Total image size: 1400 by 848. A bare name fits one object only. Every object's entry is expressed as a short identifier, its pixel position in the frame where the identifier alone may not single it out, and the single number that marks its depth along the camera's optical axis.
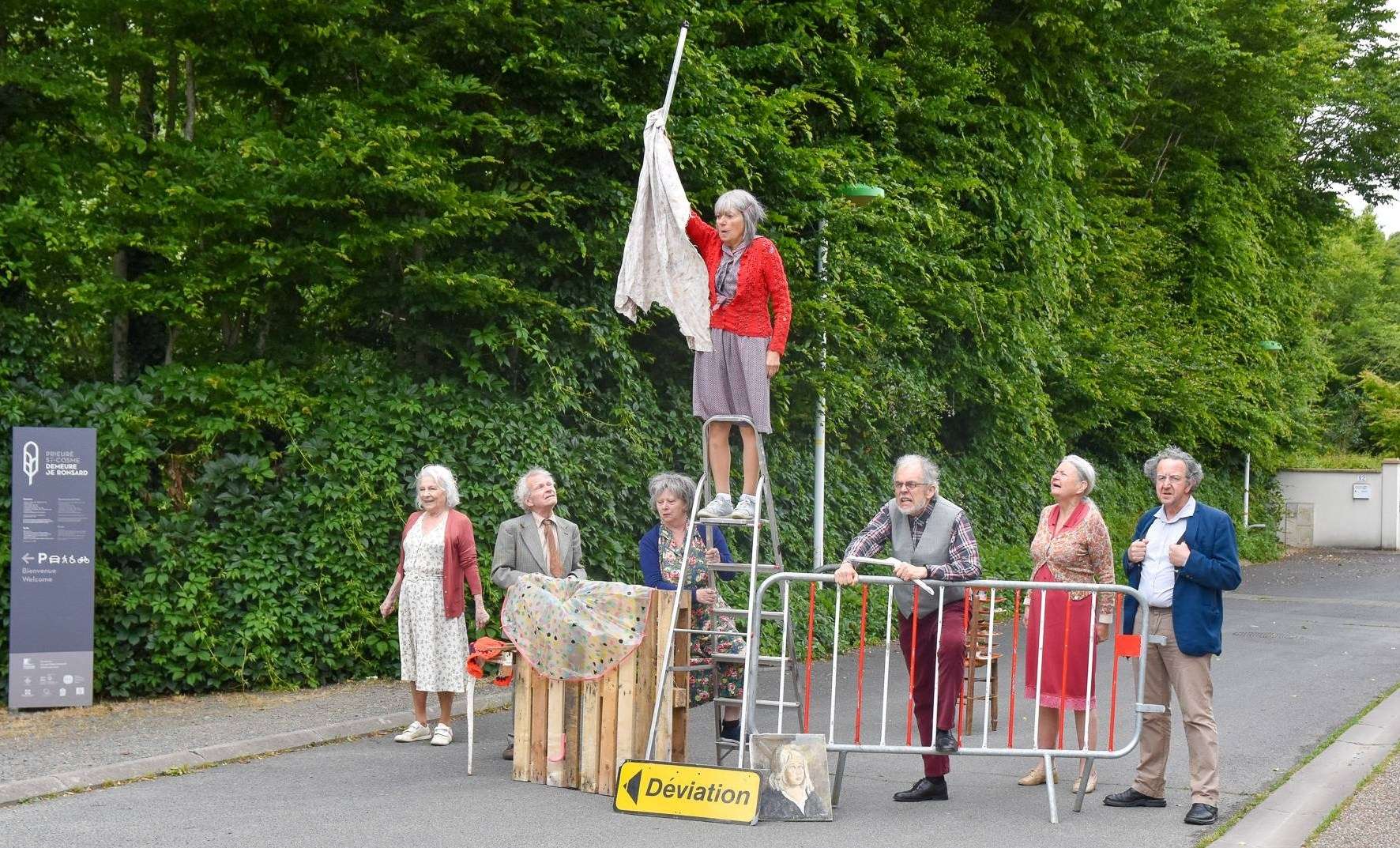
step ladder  14.16
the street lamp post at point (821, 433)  26.77
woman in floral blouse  15.15
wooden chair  16.01
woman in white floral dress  17.30
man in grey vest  14.38
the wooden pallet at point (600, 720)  14.84
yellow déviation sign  13.62
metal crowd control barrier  14.12
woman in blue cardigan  15.39
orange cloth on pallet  16.03
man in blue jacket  14.21
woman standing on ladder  14.77
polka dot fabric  14.91
